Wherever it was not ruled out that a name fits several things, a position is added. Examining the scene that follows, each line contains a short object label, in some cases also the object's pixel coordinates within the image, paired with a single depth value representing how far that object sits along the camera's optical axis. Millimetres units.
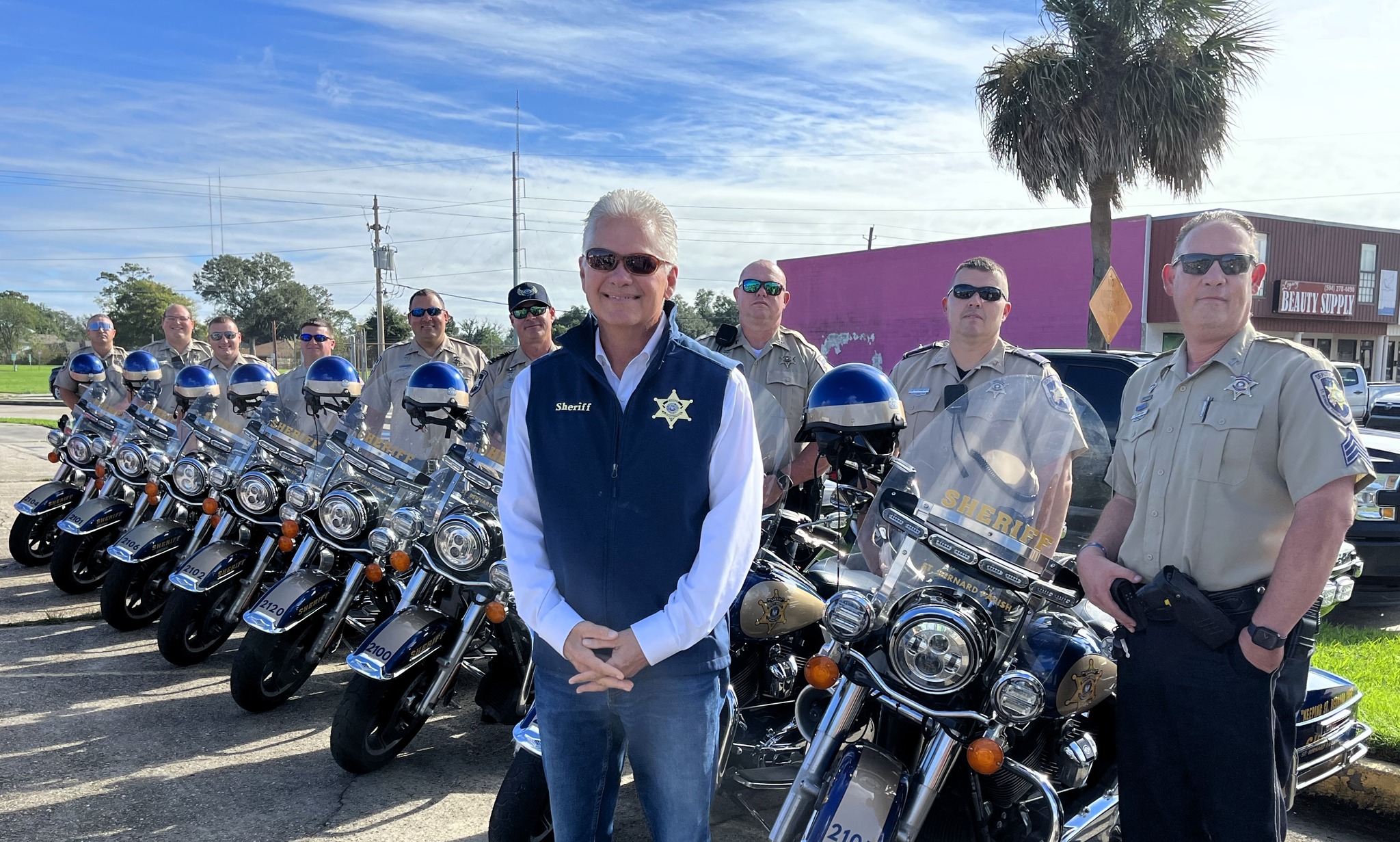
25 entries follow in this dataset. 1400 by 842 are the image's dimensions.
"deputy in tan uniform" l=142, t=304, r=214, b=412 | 8625
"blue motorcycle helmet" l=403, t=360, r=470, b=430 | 4152
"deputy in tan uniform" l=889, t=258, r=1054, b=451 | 3965
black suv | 6094
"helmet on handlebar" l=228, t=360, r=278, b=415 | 5555
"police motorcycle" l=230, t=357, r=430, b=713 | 4473
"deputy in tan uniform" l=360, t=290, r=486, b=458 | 5547
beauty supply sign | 24922
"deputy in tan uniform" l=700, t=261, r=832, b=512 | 5078
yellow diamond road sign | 10172
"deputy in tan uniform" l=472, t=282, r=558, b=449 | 5438
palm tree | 15531
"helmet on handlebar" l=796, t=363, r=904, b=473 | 2838
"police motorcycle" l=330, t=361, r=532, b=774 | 3867
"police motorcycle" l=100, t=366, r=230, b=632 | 5754
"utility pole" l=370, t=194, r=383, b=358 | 36719
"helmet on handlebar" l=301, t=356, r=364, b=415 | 4867
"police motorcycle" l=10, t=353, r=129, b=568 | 7527
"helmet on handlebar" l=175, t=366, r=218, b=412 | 6078
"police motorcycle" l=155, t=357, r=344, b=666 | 5008
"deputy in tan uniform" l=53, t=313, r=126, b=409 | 8500
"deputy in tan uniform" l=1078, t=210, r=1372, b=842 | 2264
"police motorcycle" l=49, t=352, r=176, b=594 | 6648
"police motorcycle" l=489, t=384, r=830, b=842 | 3066
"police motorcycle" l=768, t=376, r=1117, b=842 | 2420
